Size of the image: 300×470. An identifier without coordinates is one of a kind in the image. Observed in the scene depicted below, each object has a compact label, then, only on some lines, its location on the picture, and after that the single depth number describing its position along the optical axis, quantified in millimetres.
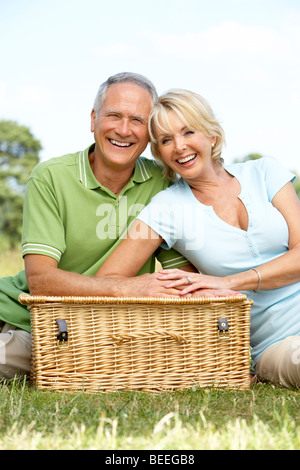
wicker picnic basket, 2938
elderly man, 3256
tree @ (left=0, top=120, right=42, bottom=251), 22219
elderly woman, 3277
